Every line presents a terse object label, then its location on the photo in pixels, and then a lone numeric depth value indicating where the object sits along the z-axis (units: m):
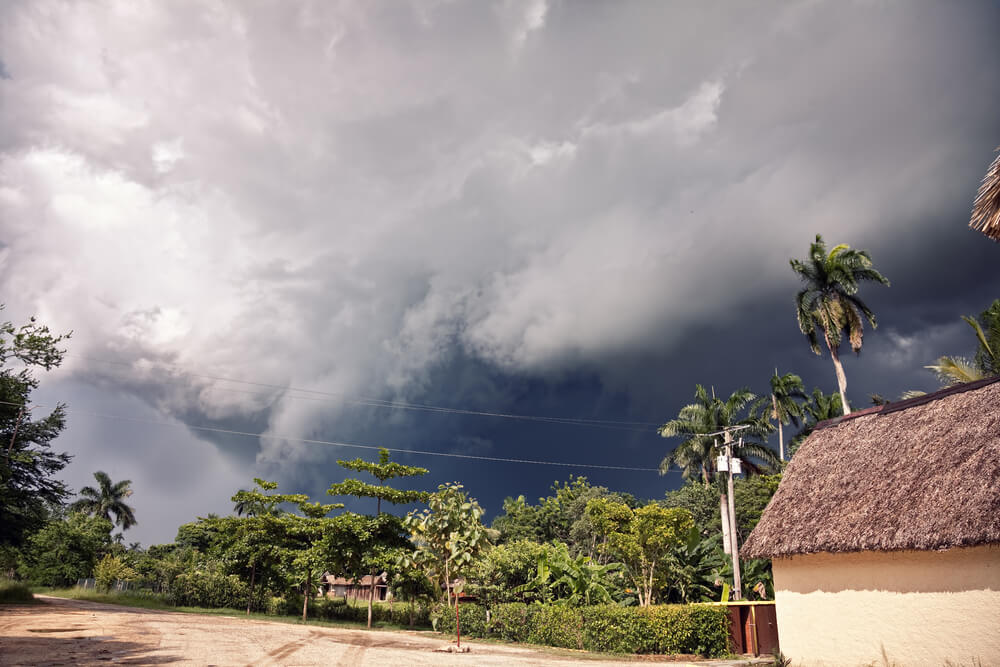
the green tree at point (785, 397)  39.69
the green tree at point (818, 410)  42.19
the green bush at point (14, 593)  29.31
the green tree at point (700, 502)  52.53
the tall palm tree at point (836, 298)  32.75
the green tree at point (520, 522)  55.38
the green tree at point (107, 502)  74.62
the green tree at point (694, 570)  26.33
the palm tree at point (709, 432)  39.59
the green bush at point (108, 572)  44.50
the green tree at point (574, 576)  25.45
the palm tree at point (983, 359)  23.47
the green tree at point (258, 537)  35.38
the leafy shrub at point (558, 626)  22.27
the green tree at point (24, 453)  31.52
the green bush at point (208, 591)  39.34
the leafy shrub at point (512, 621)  25.64
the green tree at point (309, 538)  32.75
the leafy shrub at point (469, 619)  27.58
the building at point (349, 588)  61.99
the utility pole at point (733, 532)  24.94
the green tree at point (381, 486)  33.22
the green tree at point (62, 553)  44.88
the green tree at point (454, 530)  28.05
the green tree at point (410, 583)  32.34
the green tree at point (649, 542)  24.25
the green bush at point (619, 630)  19.83
